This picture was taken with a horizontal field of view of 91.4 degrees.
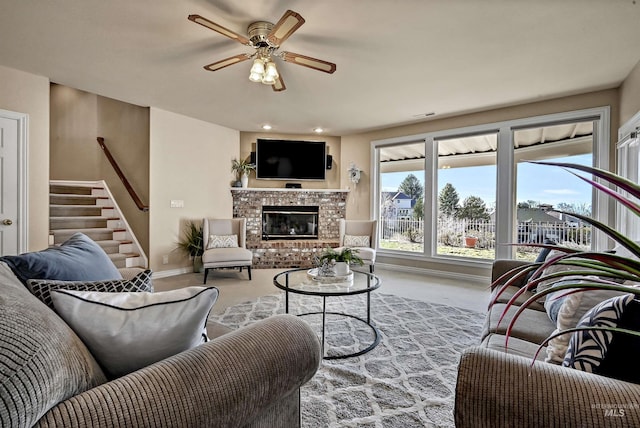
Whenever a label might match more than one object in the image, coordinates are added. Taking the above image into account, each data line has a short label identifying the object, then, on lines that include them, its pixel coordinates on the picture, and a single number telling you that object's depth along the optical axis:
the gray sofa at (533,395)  0.73
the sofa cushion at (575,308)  1.33
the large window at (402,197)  5.42
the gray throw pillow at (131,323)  0.86
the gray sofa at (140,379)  0.58
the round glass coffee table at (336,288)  2.32
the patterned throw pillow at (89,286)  1.03
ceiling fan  2.17
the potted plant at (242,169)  5.82
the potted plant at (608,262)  0.58
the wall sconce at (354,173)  5.91
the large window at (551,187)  4.02
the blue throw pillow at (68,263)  1.18
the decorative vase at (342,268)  2.84
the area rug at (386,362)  1.65
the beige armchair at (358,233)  5.24
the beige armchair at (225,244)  4.40
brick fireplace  5.64
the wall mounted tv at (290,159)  5.96
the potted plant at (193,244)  5.01
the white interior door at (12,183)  3.30
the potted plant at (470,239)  4.87
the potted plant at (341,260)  2.85
